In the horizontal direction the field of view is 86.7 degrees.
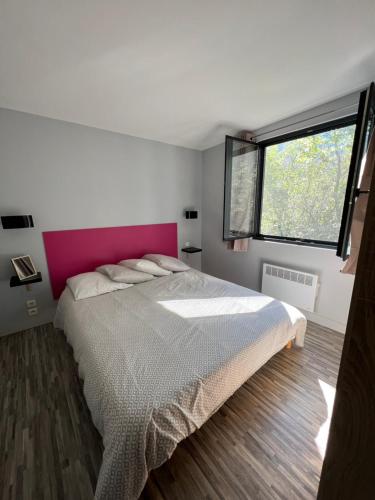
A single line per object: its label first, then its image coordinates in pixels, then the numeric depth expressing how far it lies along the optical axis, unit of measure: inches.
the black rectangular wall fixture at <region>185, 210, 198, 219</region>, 133.5
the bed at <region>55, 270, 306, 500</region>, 36.1
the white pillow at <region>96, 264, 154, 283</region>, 92.5
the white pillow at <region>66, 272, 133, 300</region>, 80.8
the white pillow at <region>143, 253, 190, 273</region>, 110.2
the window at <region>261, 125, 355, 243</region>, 86.7
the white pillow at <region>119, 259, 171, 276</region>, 102.0
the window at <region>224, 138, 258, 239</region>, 102.9
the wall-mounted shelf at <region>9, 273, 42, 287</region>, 80.7
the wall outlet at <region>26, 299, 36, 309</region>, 91.5
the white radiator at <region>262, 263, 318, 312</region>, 92.7
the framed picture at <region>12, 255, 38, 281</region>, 82.4
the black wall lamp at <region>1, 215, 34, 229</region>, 78.5
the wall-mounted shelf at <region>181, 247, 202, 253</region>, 136.1
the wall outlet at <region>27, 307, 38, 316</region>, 92.2
